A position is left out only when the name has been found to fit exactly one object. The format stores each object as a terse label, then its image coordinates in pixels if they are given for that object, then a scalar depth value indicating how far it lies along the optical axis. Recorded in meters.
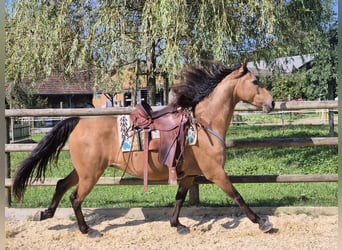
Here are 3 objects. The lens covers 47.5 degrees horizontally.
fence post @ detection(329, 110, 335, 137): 11.07
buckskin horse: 4.26
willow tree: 8.11
